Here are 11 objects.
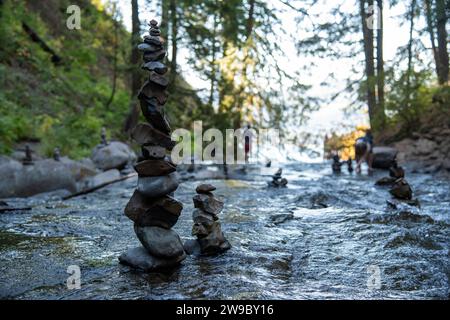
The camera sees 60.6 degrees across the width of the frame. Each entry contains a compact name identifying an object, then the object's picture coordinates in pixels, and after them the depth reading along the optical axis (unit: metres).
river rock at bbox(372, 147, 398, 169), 16.50
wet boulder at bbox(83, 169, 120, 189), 11.62
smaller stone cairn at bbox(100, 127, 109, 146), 14.94
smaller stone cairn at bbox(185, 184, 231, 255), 4.51
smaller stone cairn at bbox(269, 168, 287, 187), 11.62
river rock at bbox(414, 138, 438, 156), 16.48
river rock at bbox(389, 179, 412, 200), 8.30
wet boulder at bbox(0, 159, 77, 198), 9.79
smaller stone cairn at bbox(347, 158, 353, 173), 15.90
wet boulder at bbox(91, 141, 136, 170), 14.32
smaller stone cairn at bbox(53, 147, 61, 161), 11.59
